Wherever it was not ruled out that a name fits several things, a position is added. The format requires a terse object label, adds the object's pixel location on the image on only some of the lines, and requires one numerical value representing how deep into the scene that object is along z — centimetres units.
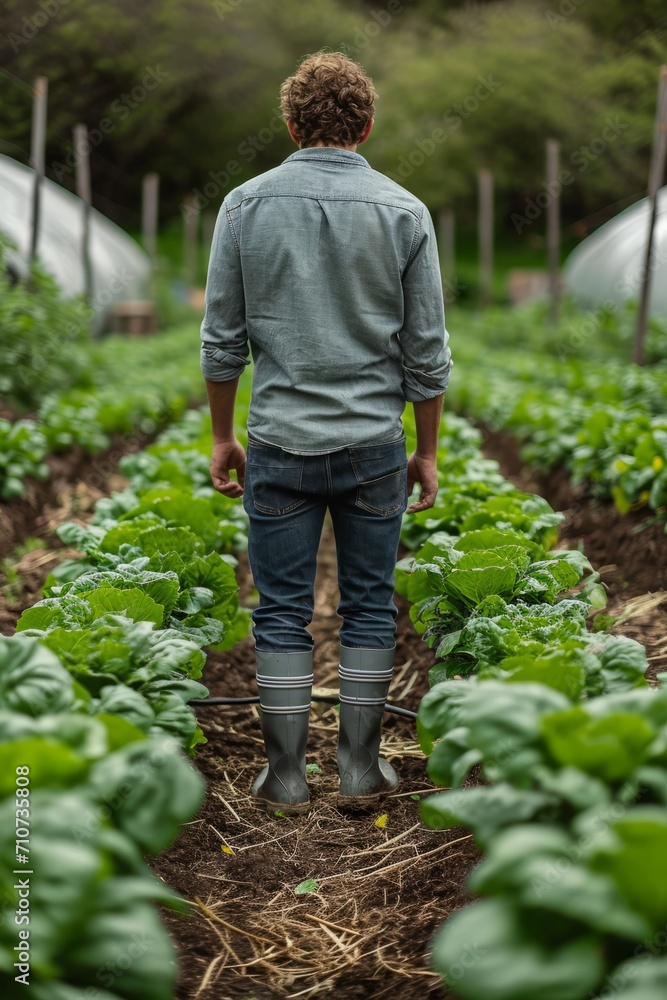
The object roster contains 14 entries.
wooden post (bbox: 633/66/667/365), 830
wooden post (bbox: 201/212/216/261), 2786
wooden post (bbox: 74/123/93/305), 1201
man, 276
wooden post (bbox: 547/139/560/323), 1354
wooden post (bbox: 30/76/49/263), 913
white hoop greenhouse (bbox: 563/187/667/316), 1167
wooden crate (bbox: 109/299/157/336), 1777
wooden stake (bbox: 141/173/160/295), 1922
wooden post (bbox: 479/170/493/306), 1867
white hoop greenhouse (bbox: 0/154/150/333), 1317
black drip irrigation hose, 340
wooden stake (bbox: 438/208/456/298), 2221
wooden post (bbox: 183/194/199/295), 2153
